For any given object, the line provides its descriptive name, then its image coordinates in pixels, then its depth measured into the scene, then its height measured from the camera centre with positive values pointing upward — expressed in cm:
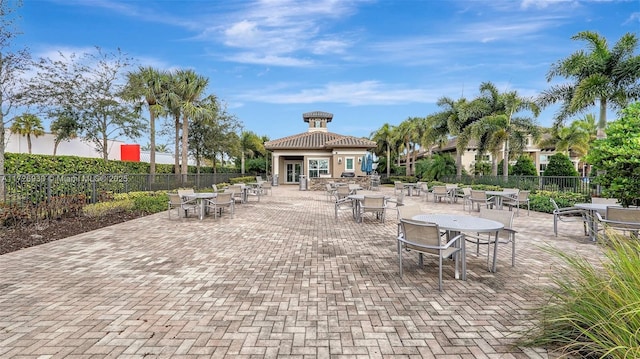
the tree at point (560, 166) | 1841 +34
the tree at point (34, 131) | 2795 +405
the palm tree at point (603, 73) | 1347 +448
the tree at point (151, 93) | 1986 +527
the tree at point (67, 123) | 1714 +284
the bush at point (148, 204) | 1103 -116
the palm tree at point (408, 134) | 3306 +425
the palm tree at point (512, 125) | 2081 +320
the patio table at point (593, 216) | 675 -101
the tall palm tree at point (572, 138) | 3005 +347
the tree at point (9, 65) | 1012 +389
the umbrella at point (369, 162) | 2616 +87
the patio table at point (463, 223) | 450 -82
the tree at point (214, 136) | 2791 +338
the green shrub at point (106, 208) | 954 -115
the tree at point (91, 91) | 1484 +434
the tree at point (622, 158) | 692 +33
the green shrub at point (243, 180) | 2606 -67
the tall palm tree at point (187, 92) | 2138 +576
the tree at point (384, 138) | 3739 +429
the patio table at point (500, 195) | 1121 -89
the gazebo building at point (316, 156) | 2923 +164
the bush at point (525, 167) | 2448 +38
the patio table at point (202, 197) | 982 -79
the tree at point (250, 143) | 3809 +367
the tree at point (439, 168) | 2711 +35
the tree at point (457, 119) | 2327 +420
